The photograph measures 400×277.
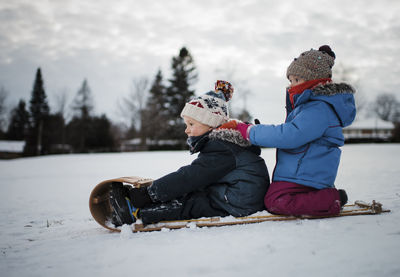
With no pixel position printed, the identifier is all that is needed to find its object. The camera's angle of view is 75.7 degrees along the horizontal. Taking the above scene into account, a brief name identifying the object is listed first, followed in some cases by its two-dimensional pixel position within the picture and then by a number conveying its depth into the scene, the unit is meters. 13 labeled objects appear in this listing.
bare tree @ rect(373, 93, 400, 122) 63.66
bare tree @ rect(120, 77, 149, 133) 37.25
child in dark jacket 2.28
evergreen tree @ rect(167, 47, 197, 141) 34.25
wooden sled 2.23
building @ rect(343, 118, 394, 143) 57.38
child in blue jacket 2.13
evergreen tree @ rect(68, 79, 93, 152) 41.38
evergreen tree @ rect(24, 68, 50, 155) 39.88
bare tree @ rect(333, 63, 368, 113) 32.12
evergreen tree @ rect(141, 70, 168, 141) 35.50
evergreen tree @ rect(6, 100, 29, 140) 47.72
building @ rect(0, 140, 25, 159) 29.46
